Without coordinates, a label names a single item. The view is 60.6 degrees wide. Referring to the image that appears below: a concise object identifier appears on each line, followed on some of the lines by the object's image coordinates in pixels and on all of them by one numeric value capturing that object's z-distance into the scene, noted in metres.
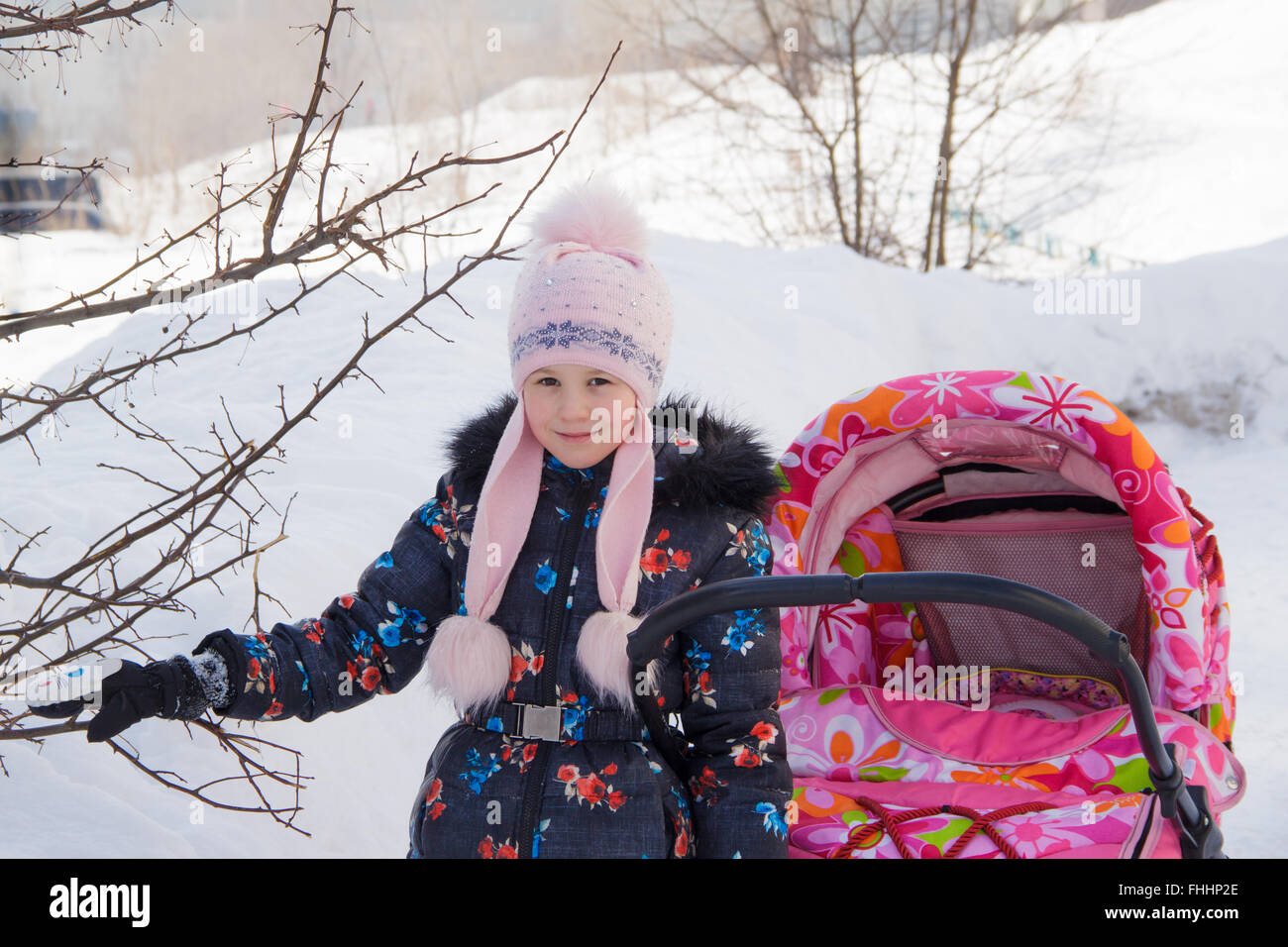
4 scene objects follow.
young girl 1.59
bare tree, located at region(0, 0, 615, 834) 1.46
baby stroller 1.79
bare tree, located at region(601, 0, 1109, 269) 8.19
